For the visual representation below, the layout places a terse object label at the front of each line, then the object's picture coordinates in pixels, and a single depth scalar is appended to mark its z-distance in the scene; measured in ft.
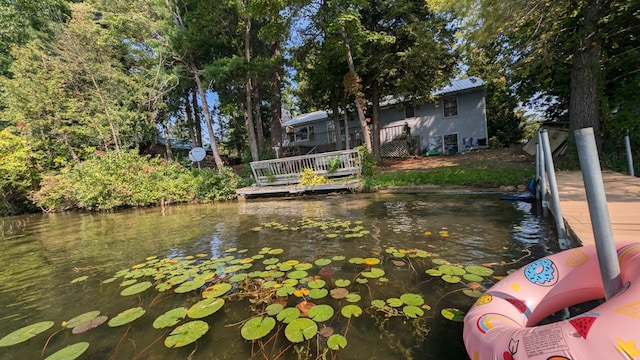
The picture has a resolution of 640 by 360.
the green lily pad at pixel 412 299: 7.82
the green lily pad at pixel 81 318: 8.14
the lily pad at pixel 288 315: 7.30
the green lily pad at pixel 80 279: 12.01
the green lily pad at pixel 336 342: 6.32
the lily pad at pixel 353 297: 8.30
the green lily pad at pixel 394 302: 7.84
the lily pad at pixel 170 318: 7.44
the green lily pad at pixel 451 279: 8.80
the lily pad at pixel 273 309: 7.83
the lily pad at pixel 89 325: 7.82
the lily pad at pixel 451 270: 9.35
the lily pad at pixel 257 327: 6.70
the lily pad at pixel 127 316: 7.89
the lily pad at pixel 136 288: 9.89
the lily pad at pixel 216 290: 9.18
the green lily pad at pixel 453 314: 7.04
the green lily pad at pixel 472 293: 7.93
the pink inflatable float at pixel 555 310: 3.00
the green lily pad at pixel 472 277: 8.78
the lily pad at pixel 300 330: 6.48
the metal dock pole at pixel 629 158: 19.65
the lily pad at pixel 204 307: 7.88
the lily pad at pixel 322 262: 11.27
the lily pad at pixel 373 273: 9.72
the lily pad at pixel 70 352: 6.36
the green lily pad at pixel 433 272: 9.40
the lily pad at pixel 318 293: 8.48
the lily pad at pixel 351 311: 7.50
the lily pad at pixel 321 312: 7.21
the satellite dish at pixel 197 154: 44.36
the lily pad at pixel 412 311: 7.29
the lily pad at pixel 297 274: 10.06
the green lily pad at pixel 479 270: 9.11
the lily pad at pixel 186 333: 6.62
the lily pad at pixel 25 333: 7.47
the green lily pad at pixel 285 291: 8.82
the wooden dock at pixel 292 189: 30.57
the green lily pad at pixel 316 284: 9.15
